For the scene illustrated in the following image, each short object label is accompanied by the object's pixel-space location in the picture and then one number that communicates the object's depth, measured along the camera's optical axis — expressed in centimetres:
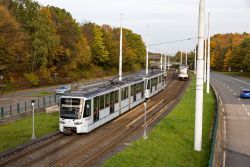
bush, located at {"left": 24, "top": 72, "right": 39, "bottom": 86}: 7059
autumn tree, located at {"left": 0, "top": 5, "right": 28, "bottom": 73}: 5562
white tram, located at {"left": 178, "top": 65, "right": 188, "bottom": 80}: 8862
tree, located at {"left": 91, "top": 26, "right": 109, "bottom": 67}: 9875
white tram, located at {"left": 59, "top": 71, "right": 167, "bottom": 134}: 2738
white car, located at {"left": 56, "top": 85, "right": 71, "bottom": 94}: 5925
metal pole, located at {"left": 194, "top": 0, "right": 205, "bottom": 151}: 2280
